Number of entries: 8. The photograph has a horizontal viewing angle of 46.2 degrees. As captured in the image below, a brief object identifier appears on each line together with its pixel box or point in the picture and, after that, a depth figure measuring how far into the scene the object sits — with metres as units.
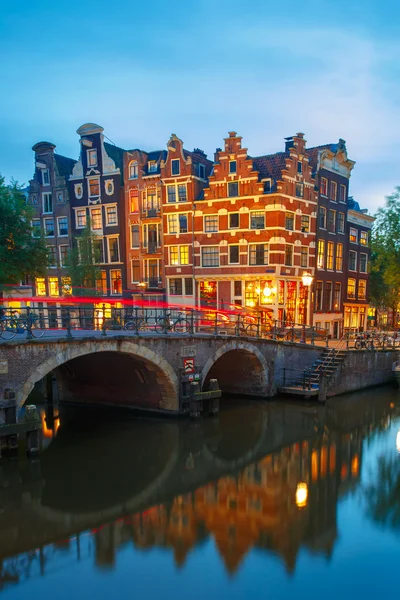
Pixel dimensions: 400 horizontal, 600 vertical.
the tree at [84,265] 36.12
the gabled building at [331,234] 35.69
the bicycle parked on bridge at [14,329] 14.98
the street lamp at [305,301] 34.19
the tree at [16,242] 23.44
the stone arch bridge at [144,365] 15.71
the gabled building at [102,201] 37.88
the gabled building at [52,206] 40.09
